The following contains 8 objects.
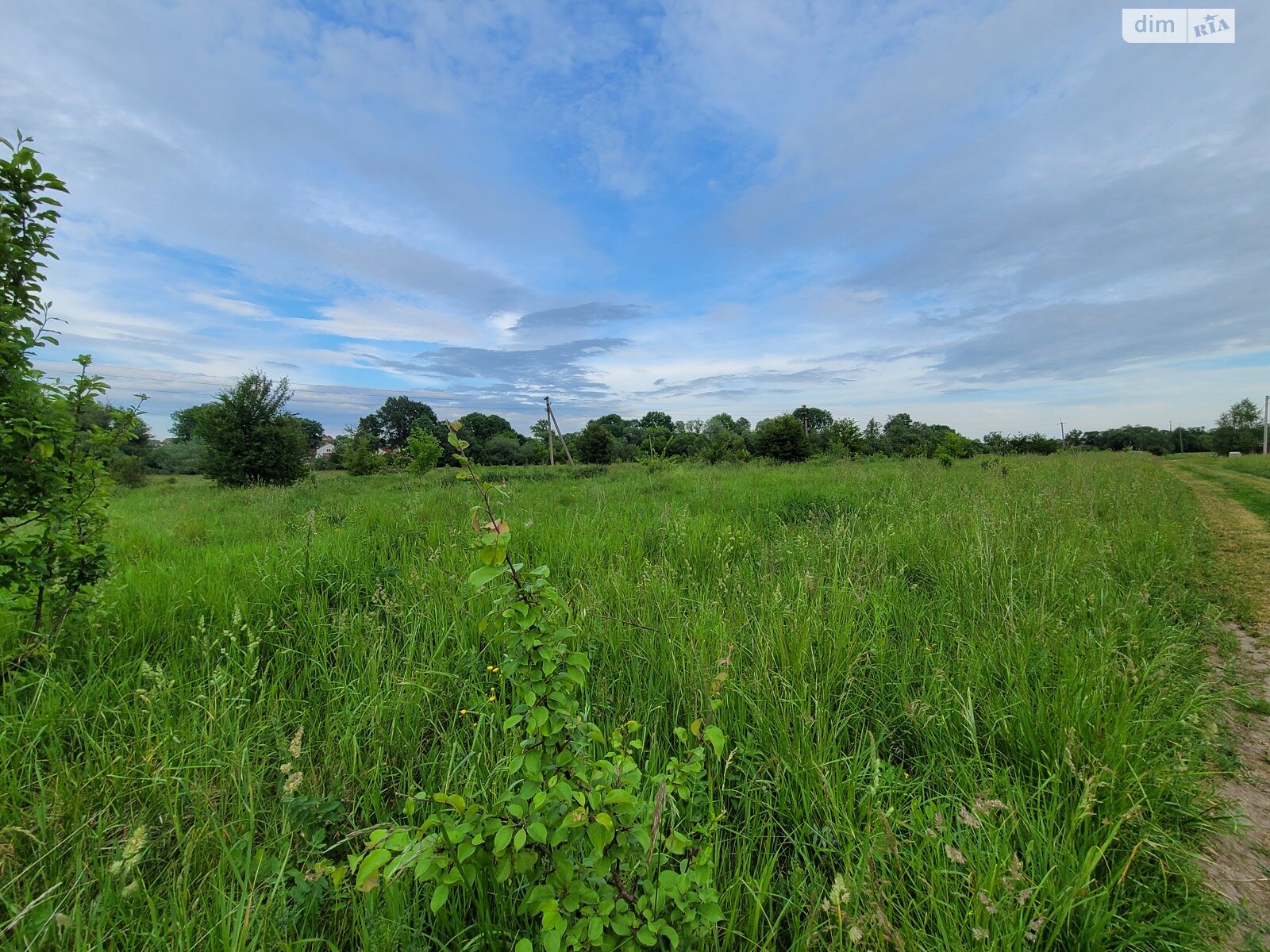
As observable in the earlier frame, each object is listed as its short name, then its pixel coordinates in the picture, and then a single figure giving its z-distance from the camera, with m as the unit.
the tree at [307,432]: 24.59
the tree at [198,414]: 21.14
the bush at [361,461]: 28.81
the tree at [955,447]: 19.97
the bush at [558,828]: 1.05
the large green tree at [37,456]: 2.25
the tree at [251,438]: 21.27
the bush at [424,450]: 22.97
